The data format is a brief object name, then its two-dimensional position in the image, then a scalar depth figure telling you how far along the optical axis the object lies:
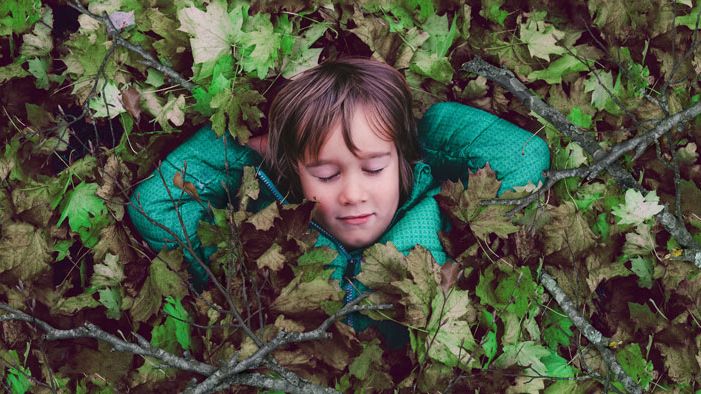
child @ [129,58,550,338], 2.46
